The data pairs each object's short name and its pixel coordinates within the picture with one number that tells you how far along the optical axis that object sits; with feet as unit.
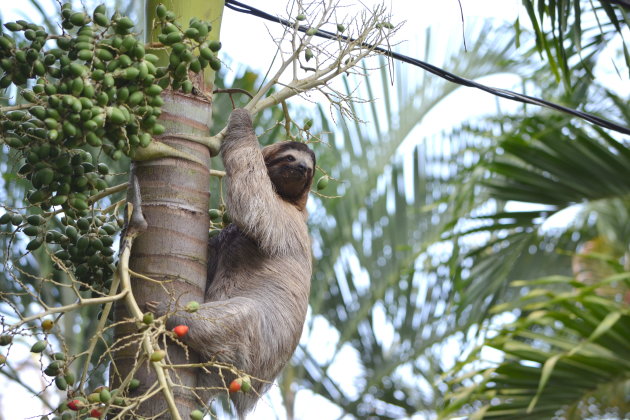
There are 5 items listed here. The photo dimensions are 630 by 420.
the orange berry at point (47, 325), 19.41
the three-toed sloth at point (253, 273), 28.40
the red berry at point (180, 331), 20.30
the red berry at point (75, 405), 19.15
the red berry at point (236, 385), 20.48
